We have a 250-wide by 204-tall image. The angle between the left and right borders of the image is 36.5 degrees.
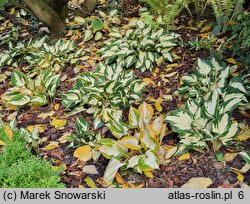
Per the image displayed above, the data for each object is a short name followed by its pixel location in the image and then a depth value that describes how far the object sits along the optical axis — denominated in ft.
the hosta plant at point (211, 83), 9.71
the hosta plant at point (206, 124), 8.57
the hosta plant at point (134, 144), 8.42
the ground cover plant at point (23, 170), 8.06
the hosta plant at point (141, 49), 12.13
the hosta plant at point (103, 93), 10.30
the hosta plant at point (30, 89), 11.25
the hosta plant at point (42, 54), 13.07
